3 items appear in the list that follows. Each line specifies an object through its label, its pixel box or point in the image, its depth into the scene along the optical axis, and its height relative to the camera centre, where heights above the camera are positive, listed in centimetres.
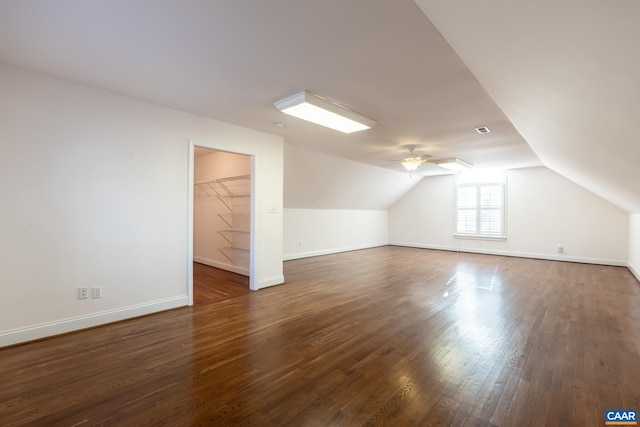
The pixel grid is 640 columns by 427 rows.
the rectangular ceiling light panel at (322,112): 301 +111
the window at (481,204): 824 +22
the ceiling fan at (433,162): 526 +107
